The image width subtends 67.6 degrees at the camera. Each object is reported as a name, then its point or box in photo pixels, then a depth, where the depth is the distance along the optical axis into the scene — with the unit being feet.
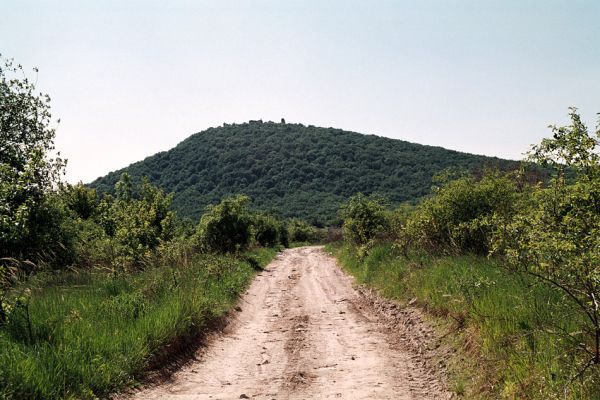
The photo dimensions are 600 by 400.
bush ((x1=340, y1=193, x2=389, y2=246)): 80.23
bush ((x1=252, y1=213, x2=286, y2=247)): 145.48
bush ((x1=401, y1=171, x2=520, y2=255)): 38.70
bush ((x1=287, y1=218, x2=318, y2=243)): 239.91
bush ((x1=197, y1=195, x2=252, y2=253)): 82.02
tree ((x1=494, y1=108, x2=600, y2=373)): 14.08
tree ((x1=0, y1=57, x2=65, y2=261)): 24.79
